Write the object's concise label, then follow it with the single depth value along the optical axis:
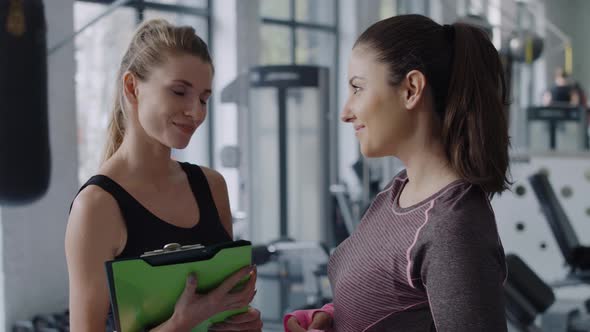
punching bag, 2.11
